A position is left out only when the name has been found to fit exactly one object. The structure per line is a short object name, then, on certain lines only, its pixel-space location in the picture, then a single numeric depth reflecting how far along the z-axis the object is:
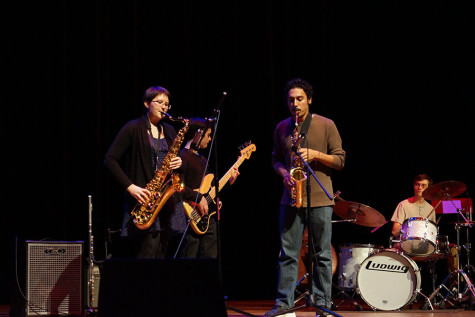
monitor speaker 4.49
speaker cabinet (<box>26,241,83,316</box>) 9.39
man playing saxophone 8.54
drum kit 13.45
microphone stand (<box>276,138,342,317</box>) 7.87
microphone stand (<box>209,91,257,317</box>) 8.34
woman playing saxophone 8.41
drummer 14.74
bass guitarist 11.39
